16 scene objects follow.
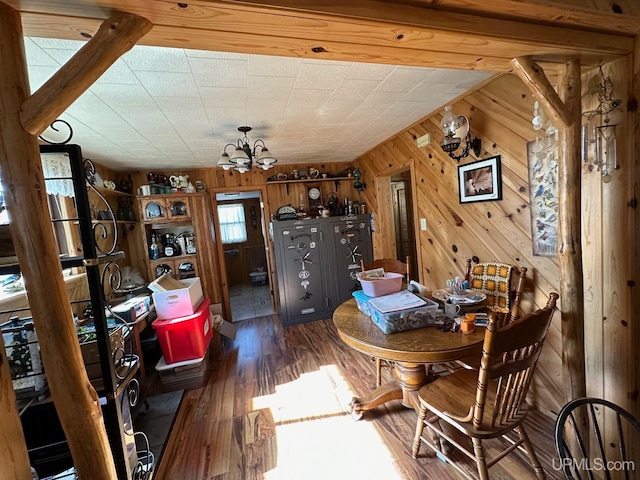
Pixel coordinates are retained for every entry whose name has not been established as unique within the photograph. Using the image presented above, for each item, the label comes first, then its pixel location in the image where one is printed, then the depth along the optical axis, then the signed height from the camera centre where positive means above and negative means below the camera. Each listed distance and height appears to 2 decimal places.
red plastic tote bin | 2.44 -0.96
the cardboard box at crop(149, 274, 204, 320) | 2.51 -0.63
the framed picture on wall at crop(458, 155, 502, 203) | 2.02 +0.20
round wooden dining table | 1.25 -0.65
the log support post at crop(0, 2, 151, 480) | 0.69 +0.07
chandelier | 2.27 +0.63
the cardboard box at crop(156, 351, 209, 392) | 2.46 -1.31
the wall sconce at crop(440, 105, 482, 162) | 2.05 +0.58
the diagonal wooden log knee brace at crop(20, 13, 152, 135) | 0.70 +0.48
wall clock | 4.32 +0.38
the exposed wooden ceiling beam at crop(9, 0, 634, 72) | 0.77 +0.64
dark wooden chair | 1.23 -1.18
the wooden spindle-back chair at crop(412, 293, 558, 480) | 1.07 -0.98
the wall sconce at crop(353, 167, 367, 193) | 4.08 +0.54
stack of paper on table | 1.50 -0.52
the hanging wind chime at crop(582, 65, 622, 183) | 1.21 +0.27
